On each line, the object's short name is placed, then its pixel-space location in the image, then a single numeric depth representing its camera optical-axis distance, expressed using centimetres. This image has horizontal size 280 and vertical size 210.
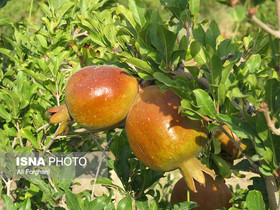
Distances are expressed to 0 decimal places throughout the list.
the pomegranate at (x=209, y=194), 101
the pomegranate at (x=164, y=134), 88
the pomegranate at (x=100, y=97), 90
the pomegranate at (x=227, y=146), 103
